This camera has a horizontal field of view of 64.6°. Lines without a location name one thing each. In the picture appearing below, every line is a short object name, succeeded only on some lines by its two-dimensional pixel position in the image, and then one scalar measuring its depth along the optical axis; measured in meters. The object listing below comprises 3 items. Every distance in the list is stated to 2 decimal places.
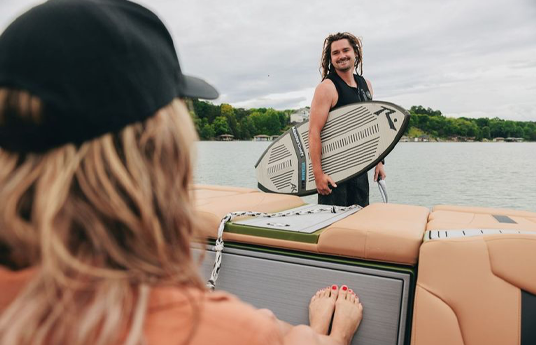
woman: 0.60
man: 3.13
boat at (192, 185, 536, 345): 1.44
